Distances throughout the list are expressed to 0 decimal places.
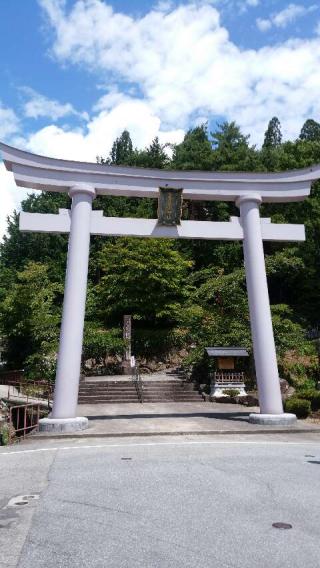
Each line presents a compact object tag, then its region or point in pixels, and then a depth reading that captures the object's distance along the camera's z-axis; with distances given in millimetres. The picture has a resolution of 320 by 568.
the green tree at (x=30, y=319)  24859
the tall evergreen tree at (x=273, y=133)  51594
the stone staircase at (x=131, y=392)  19469
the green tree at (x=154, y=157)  40781
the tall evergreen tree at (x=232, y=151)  33156
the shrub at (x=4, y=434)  15531
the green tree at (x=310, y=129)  48078
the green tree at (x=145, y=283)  28125
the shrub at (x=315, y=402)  15617
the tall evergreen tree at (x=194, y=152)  35562
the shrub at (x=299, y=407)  14500
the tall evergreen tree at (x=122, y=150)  46994
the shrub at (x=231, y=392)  19066
